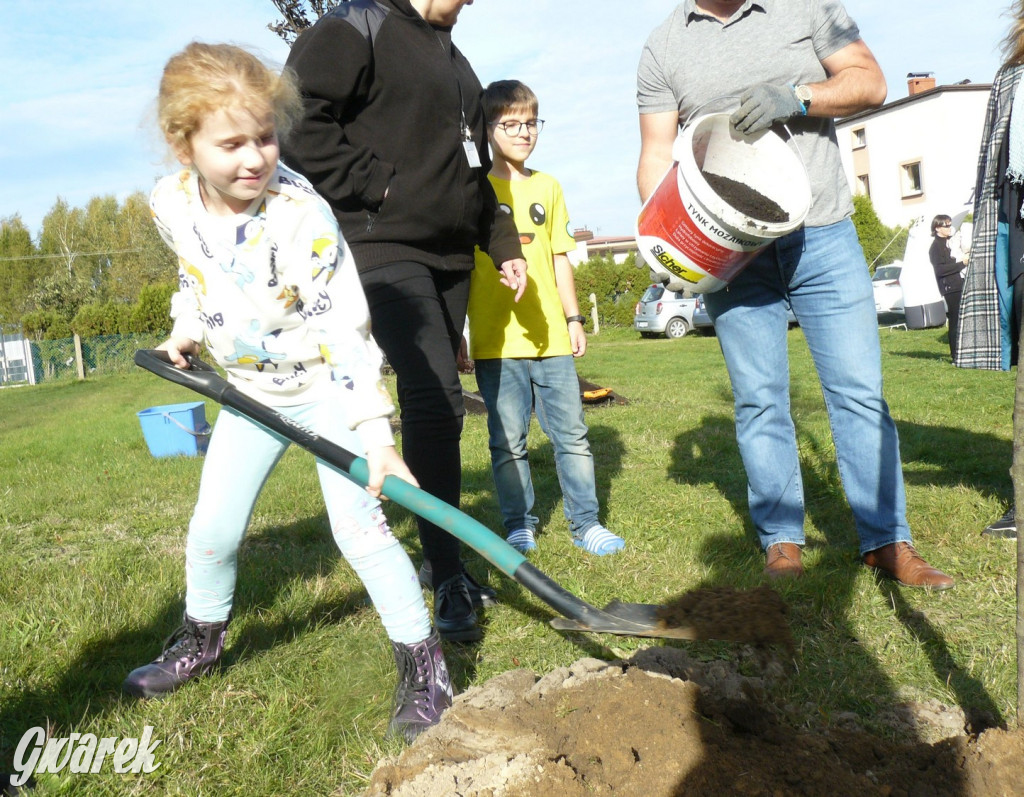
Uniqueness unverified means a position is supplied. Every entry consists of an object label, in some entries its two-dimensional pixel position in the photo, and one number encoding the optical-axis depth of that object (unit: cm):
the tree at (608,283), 2805
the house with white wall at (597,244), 6291
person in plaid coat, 322
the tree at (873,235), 2891
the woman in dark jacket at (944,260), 1038
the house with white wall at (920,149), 3531
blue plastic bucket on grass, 702
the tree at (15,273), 5272
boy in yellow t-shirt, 374
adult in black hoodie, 261
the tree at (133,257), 4519
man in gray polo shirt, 299
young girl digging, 196
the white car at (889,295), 1917
